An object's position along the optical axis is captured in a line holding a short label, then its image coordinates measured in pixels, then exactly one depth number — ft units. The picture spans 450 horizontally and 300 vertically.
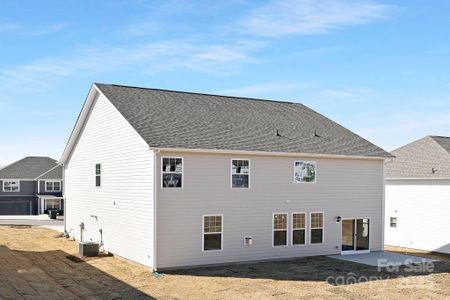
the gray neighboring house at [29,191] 182.09
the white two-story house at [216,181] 66.49
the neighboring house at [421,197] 95.45
